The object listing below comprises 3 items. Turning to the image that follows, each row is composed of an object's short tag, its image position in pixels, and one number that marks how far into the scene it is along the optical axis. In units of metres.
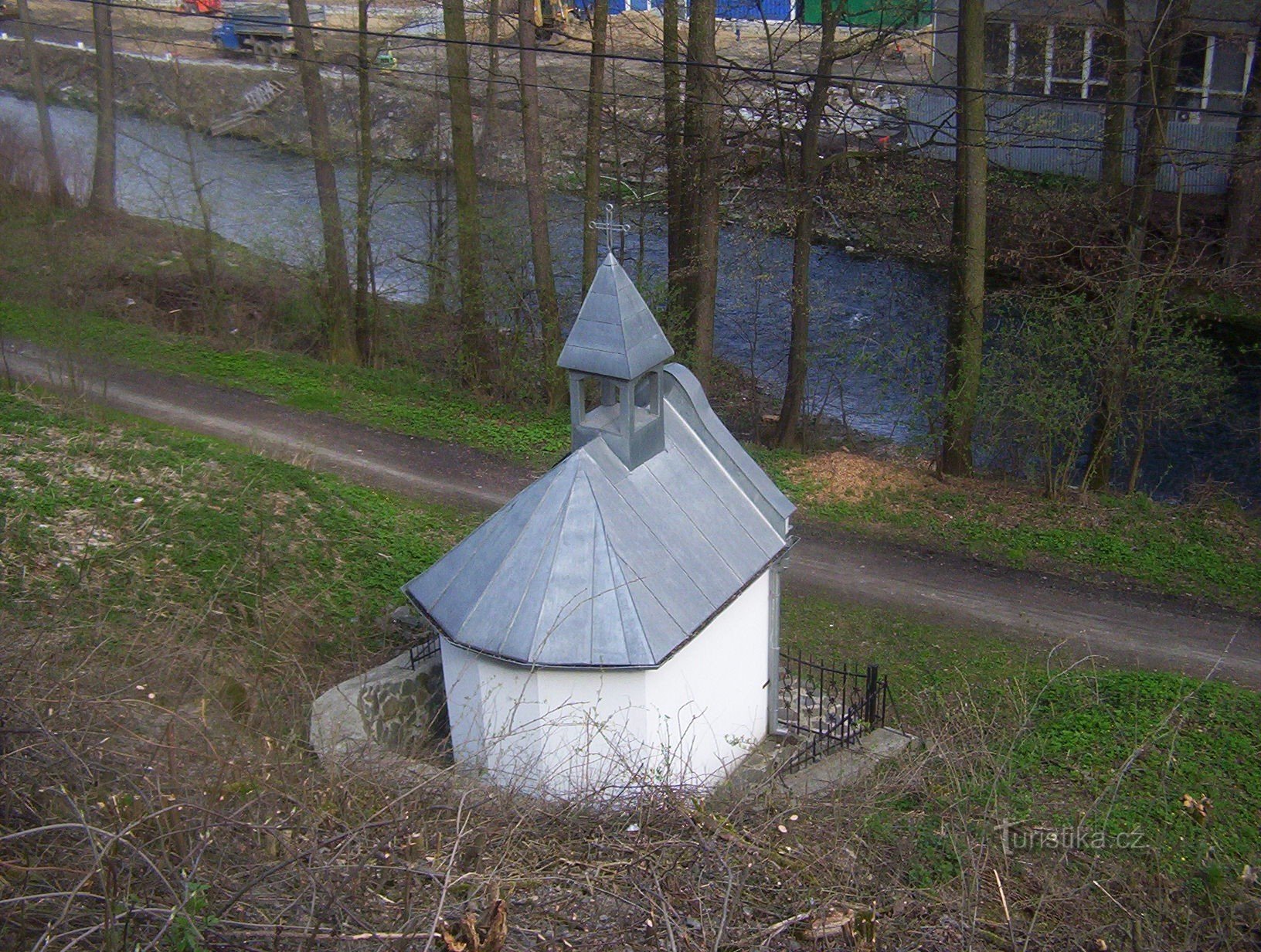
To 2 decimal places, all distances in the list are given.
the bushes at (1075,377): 15.04
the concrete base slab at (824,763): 9.58
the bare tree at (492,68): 17.77
